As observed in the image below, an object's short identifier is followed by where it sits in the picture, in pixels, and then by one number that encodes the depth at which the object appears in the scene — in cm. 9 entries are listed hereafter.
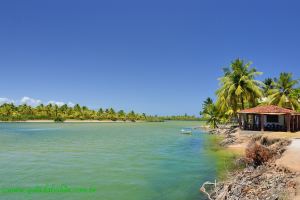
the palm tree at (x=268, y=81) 5077
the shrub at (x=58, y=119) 10071
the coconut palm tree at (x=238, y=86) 3073
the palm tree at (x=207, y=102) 5900
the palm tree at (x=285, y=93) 3162
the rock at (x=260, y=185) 733
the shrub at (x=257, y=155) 1144
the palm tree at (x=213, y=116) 4610
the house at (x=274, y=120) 2370
